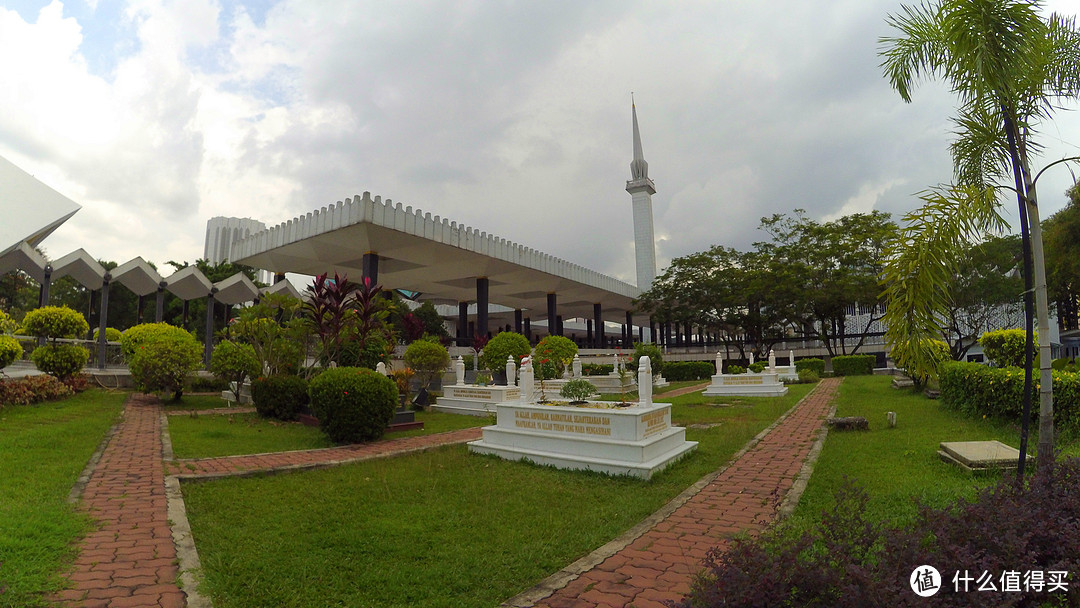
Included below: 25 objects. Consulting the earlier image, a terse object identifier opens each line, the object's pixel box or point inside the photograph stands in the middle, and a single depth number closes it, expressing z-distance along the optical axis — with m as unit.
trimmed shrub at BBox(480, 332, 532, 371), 18.27
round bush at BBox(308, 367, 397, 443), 8.57
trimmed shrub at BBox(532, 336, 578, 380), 17.83
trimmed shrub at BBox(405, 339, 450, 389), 16.23
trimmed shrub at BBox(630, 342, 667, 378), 22.33
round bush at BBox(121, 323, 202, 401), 12.98
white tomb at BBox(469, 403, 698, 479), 6.64
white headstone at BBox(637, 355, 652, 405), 7.35
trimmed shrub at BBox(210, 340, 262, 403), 13.33
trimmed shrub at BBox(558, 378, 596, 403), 7.95
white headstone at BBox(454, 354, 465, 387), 14.90
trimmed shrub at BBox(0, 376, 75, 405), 11.09
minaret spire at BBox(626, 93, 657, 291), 55.22
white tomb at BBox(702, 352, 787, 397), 17.16
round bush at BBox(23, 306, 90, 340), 14.29
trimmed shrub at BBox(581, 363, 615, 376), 21.81
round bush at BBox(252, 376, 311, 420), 11.34
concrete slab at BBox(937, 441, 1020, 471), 5.43
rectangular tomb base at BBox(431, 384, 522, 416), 13.42
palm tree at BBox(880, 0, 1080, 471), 4.42
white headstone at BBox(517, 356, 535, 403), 8.43
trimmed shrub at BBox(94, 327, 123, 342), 23.77
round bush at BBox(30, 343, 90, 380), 13.54
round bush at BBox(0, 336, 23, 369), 11.12
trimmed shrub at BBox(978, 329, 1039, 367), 10.36
